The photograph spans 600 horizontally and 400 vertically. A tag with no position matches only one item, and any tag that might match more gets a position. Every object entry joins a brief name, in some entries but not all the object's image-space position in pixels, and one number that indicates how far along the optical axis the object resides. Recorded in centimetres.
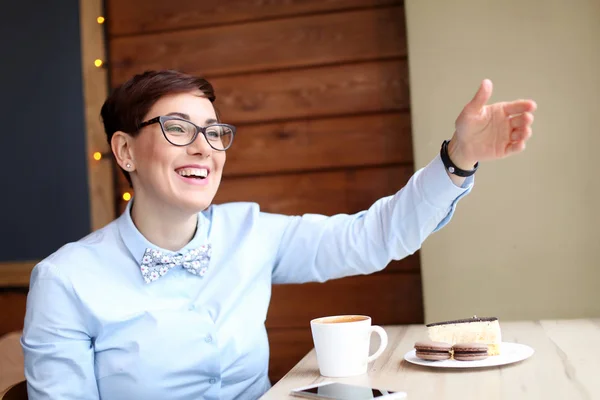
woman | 145
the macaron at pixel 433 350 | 121
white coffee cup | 120
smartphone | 102
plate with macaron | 118
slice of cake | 124
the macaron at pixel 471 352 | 119
